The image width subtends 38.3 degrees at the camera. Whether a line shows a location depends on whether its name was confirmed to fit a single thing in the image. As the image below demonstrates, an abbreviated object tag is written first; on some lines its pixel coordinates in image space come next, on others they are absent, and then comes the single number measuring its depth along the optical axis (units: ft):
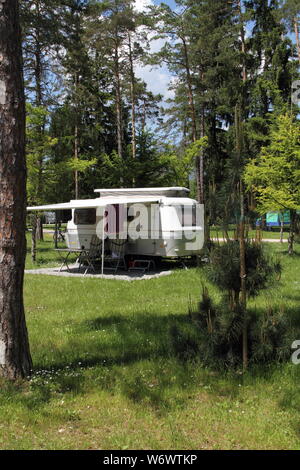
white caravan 39.55
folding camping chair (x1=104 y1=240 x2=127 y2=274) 41.24
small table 41.27
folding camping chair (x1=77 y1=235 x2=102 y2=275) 42.14
